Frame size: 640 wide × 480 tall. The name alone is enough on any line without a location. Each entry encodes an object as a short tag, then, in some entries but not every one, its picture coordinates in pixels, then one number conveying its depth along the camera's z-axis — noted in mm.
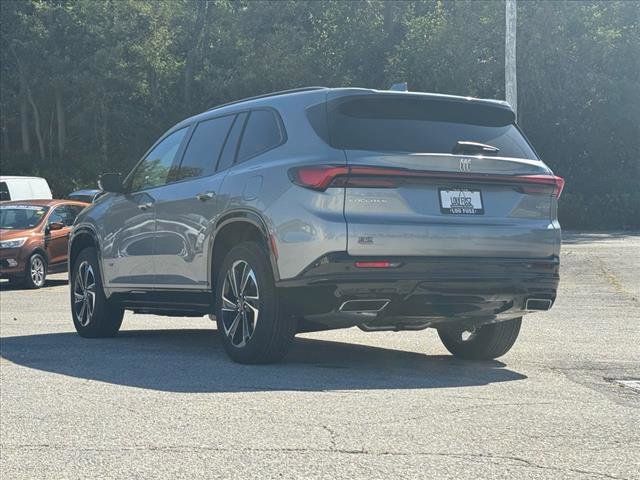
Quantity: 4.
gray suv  8617
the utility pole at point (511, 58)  26406
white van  30391
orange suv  21469
